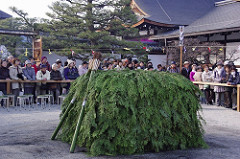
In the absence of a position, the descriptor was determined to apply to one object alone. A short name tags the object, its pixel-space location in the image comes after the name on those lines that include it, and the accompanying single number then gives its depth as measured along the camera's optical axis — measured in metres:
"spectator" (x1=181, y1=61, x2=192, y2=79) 11.51
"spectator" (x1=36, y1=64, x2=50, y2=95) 10.16
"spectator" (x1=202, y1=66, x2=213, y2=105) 10.84
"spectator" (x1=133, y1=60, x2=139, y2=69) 12.78
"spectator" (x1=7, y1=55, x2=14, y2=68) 10.32
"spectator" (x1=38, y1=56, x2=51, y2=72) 10.89
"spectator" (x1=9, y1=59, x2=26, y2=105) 9.76
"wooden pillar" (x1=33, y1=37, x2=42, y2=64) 17.20
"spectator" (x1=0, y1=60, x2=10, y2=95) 9.62
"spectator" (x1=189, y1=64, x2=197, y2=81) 11.75
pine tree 17.53
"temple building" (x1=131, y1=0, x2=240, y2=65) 17.03
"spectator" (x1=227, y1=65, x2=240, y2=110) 9.50
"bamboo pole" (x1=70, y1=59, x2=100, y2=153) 4.32
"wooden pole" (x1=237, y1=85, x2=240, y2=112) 9.13
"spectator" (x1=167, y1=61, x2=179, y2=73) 11.09
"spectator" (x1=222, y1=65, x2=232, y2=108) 9.92
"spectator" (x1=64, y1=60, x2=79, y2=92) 10.71
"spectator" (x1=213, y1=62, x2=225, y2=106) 10.20
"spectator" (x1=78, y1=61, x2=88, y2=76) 11.07
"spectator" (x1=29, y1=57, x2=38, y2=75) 11.51
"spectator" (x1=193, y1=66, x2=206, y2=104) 11.29
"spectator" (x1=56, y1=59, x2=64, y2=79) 10.86
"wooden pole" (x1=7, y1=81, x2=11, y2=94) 9.76
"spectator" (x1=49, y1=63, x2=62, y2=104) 10.38
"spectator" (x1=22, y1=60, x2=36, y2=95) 10.12
